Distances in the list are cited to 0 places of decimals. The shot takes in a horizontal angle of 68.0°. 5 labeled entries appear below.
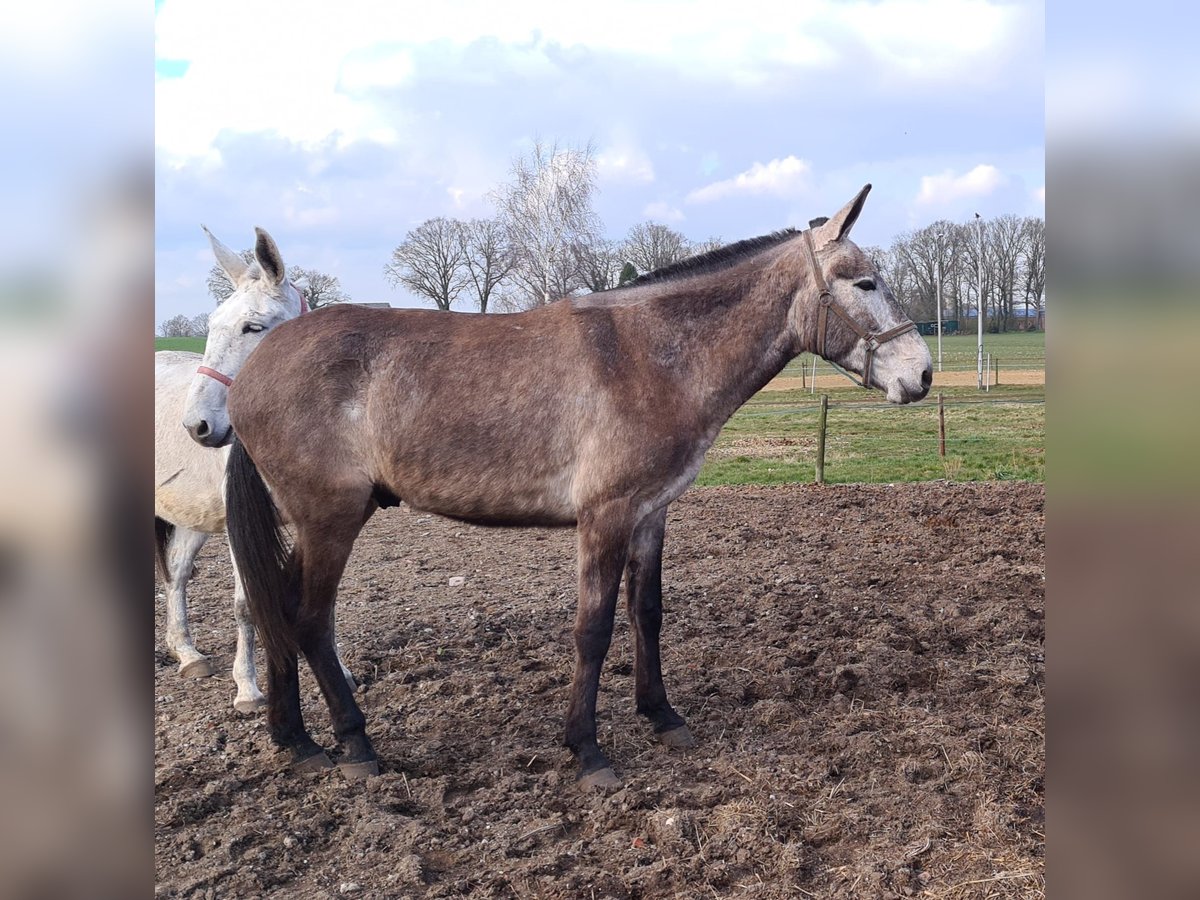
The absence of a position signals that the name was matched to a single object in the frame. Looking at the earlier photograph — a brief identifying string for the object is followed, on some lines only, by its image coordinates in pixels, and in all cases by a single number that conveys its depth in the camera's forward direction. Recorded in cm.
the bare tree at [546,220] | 2564
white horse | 440
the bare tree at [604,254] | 2184
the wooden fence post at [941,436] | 1441
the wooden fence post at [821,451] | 1187
